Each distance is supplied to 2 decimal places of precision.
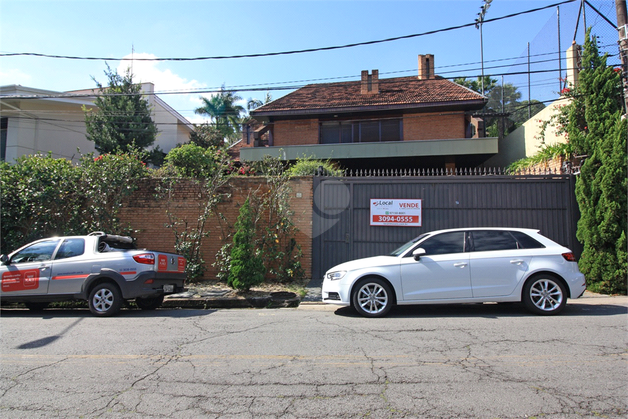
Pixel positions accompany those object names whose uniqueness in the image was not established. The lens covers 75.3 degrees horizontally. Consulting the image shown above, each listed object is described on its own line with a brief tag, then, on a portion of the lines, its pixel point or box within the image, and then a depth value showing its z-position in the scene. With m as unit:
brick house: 19.52
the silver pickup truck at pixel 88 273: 7.84
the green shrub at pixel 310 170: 12.37
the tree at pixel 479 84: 35.75
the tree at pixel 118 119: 21.47
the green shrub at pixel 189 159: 14.60
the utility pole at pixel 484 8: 19.84
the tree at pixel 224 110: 38.97
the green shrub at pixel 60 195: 11.38
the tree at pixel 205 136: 30.44
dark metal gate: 10.73
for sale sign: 11.12
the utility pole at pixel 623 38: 8.91
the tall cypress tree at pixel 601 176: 9.10
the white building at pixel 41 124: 20.73
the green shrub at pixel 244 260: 9.44
